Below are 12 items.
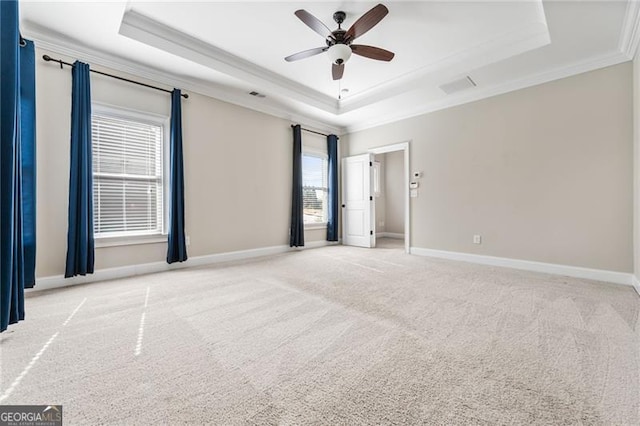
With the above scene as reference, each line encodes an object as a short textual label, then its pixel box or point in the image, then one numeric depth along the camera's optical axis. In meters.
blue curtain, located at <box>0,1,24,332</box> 1.64
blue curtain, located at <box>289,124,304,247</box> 5.39
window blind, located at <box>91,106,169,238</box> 3.35
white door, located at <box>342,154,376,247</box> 5.98
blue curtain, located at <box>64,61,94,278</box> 3.00
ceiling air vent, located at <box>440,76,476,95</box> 3.91
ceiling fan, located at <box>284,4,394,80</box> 2.45
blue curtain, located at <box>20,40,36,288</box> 2.70
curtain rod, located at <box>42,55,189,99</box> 2.92
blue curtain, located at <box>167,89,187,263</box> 3.77
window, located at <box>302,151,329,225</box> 5.87
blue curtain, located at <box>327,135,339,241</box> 6.16
